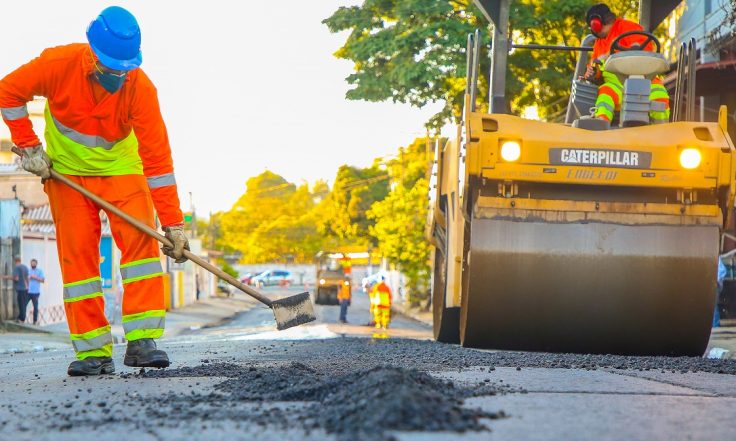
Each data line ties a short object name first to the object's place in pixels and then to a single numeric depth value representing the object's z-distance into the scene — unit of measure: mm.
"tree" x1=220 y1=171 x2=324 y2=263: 115188
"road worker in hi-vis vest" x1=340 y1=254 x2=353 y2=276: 52219
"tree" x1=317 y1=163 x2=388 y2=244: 86562
